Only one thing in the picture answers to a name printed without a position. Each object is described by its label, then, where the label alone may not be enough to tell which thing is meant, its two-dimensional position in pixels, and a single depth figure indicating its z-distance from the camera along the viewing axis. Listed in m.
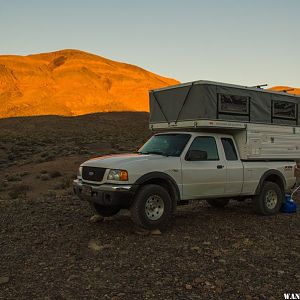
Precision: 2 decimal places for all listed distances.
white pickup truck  7.75
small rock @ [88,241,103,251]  7.07
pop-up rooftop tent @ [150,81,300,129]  8.91
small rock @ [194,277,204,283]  5.68
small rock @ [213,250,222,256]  6.85
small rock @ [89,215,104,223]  8.97
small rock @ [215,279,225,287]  5.57
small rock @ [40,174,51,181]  19.72
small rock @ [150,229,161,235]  7.88
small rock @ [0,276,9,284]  5.65
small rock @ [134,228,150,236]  7.83
